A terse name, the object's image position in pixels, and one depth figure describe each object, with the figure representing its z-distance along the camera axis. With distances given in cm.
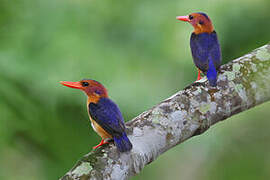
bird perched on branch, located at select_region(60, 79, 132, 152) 498
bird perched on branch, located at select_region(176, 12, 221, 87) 598
